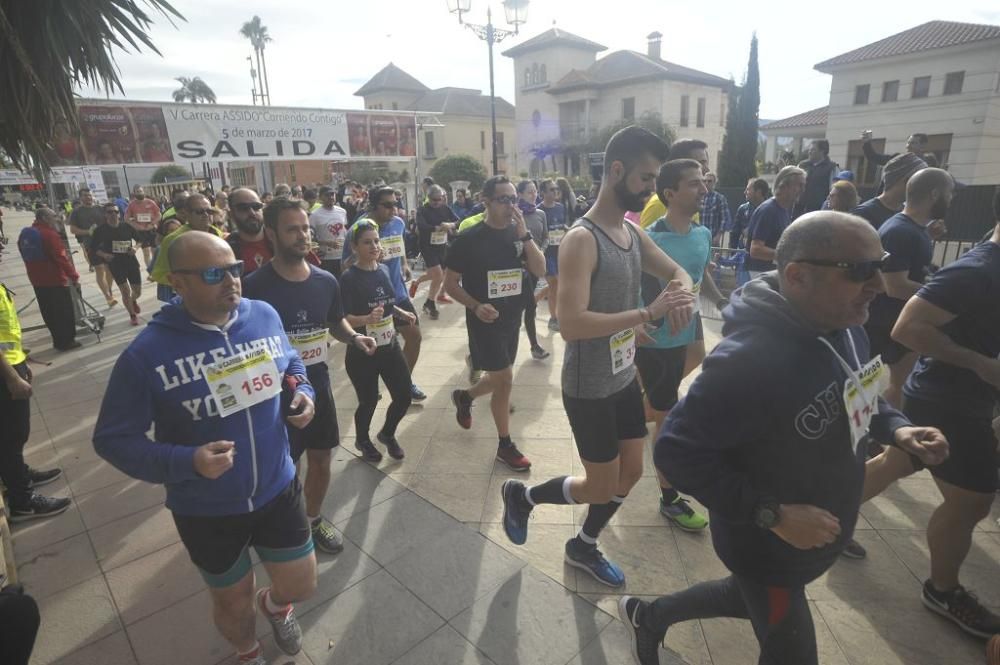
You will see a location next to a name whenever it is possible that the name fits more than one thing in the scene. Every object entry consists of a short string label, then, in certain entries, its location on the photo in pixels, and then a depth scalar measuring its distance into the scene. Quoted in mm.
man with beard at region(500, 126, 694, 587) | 2537
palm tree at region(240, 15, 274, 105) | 69625
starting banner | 9938
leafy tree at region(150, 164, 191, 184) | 45725
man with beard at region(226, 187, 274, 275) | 4598
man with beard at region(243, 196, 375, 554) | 3129
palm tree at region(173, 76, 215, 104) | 65438
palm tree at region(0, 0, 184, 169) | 4473
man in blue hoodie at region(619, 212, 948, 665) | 1592
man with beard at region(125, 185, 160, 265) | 10953
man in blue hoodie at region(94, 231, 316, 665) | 1955
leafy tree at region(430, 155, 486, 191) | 43219
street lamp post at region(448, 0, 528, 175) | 12500
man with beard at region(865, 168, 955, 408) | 3393
